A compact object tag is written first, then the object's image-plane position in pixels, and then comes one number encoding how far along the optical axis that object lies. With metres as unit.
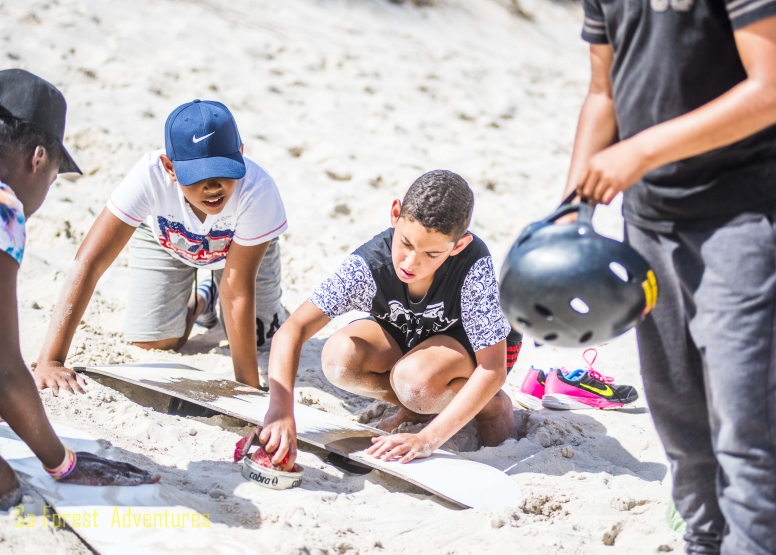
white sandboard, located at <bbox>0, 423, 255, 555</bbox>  1.78
